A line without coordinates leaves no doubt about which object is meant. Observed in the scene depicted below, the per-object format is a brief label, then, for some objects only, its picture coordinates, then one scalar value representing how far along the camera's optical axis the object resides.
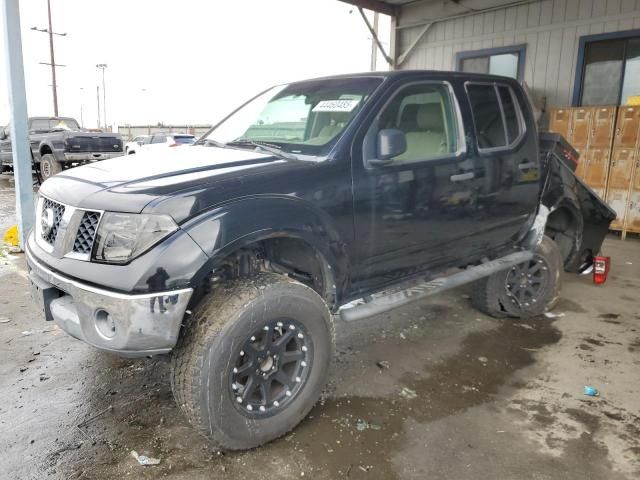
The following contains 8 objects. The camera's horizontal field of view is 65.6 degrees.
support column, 5.84
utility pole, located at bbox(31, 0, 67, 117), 30.92
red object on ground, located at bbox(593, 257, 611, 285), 5.42
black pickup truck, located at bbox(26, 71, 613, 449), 2.22
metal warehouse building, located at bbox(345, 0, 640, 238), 8.16
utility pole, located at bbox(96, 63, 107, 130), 57.66
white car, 18.24
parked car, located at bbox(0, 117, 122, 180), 12.62
